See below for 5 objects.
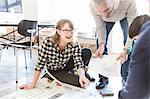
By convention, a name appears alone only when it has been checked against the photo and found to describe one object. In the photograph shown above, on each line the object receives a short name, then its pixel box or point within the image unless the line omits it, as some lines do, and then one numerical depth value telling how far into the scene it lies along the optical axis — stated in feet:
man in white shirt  5.84
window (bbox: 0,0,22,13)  14.39
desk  10.93
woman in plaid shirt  5.82
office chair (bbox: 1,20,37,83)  9.94
